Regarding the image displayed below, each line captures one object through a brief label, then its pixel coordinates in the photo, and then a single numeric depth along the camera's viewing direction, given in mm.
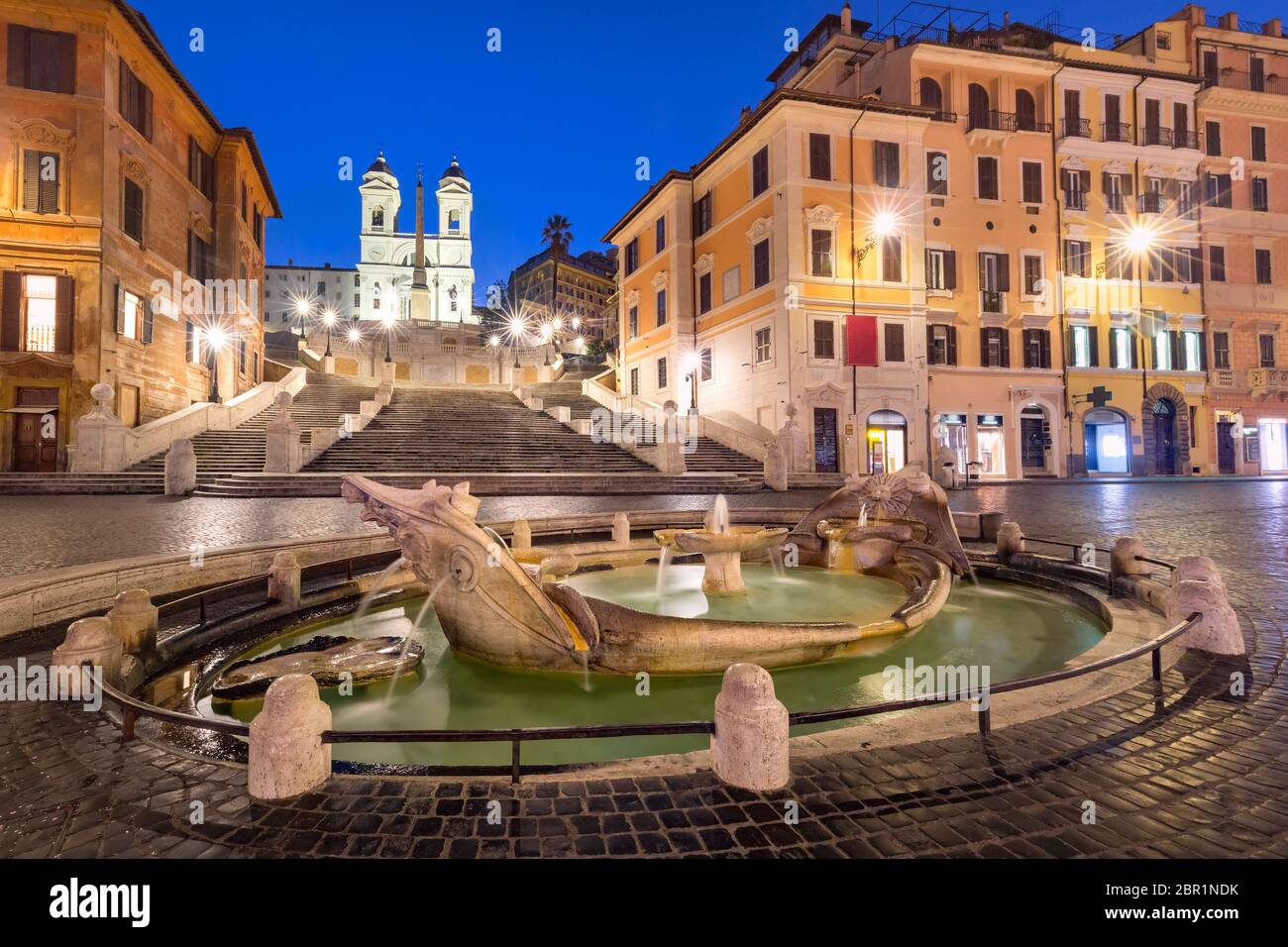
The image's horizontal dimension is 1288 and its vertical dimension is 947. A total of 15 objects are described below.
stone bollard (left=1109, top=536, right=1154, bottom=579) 6715
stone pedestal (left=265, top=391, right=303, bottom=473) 18906
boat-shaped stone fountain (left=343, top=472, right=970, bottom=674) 4758
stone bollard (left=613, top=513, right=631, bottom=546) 9805
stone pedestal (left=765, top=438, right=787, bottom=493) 22500
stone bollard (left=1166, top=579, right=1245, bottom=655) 4602
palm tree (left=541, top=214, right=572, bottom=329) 76562
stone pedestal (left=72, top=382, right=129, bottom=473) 18812
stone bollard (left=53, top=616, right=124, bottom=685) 3953
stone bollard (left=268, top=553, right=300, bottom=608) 6422
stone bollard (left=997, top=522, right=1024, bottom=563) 8602
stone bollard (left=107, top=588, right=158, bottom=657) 4684
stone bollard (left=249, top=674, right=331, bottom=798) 2822
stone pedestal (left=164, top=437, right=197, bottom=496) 16625
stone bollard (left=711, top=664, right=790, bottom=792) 2902
